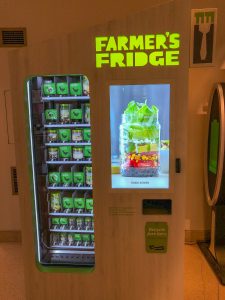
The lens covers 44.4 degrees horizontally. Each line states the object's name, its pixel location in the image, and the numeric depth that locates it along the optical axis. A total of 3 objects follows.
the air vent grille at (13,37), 3.01
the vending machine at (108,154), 1.83
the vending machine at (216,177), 2.58
